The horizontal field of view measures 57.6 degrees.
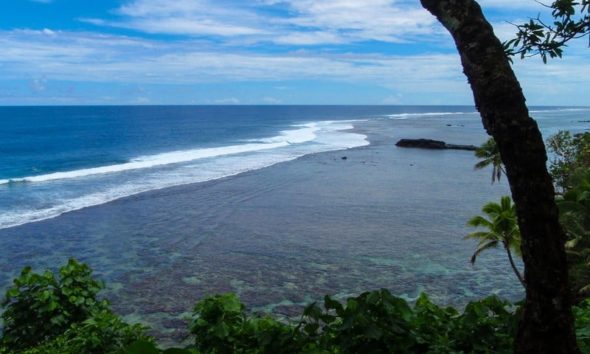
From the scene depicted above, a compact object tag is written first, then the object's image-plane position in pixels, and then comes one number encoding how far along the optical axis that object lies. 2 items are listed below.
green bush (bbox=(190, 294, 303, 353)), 5.33
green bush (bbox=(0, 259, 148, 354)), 8.88
